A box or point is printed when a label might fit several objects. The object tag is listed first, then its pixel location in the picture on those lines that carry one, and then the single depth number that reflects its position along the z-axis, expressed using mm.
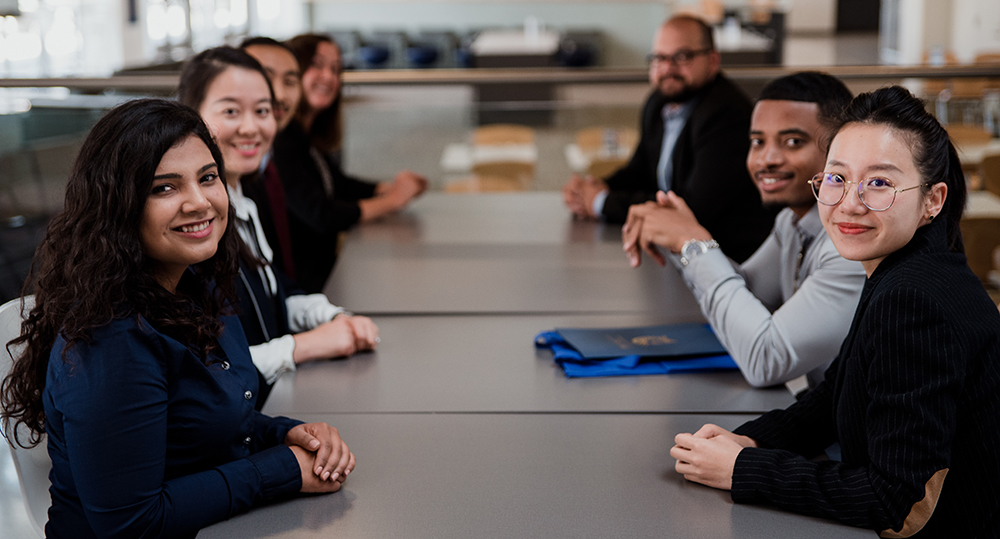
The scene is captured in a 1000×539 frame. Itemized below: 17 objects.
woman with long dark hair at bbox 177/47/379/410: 1812
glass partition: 3590
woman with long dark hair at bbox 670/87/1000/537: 1057
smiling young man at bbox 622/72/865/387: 1534
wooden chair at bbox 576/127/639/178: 4660
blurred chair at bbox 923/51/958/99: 5141
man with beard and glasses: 2771
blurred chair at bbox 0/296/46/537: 1377
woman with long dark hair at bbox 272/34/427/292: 2883
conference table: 1111
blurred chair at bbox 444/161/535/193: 4574
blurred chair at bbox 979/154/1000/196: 4359
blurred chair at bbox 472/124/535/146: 4473
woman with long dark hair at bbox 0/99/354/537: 1032
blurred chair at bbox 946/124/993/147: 4335
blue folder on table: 1639
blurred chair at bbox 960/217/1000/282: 3990
